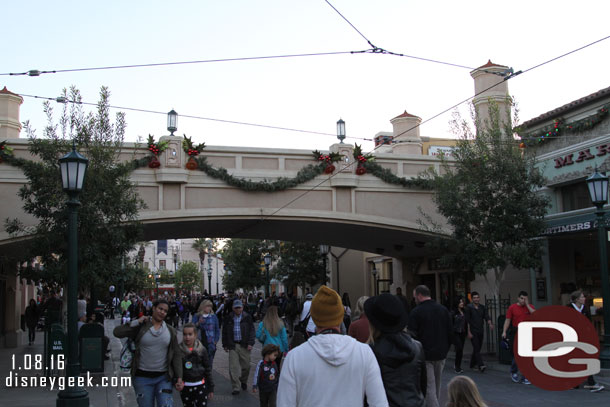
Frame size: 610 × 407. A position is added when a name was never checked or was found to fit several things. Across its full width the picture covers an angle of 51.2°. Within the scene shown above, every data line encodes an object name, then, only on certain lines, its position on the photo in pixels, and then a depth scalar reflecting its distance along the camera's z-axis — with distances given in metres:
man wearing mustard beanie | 3.48
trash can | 12.69
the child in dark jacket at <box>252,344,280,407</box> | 7.91
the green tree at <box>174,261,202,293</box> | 91.56
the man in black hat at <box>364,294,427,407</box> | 4.54
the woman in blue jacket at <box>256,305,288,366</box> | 10.01
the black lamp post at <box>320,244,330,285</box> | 26.17
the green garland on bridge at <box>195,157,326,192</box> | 19.52
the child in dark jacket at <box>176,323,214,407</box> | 7.28
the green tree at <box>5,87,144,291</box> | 13.63
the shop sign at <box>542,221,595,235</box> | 16.50
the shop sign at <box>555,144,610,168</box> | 17.23
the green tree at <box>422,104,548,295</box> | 16.67
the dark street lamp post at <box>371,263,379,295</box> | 34.47
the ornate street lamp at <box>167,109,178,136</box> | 19.30
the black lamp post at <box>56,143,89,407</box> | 9.02
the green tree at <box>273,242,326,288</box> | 35.00
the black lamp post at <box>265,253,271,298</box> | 34.53
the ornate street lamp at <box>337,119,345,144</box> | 20.64
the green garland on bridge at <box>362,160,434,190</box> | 21.06
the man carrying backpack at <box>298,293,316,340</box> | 13.23
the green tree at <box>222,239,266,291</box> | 47.35
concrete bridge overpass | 18.98
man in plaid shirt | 11.98
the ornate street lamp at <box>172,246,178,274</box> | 102.64
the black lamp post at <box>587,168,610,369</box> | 13.13
